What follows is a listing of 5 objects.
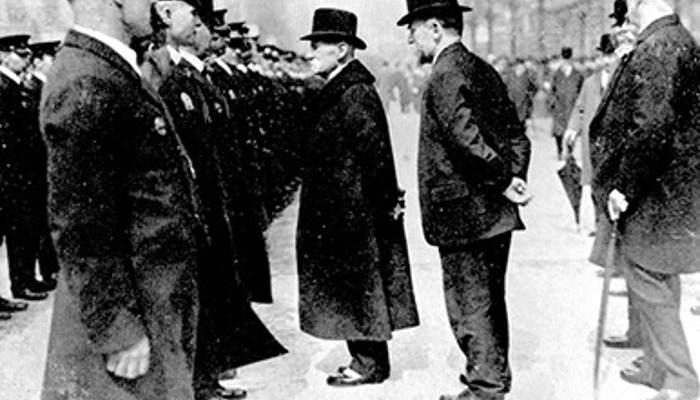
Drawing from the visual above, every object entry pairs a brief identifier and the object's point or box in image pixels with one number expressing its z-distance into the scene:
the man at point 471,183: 4.19
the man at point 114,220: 2.35
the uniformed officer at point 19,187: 7.25
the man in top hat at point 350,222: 4.79
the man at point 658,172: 4.05
